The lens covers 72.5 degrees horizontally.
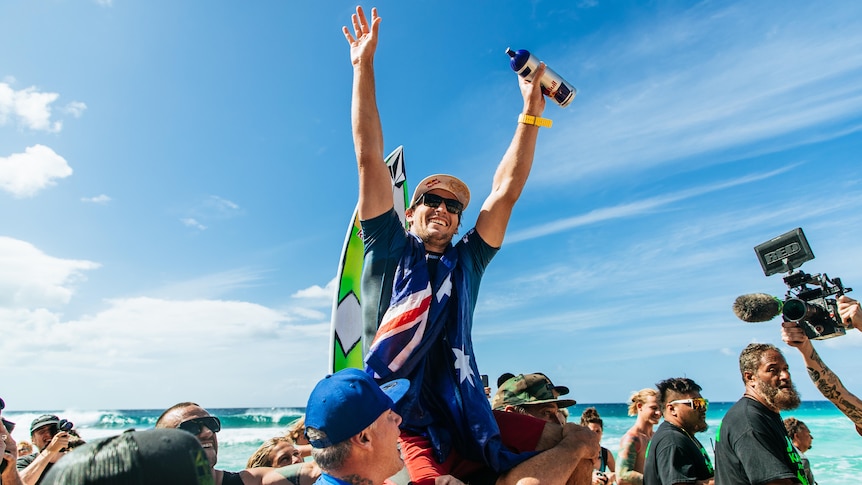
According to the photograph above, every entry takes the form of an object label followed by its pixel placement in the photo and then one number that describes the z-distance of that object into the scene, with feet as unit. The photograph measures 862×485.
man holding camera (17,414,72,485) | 16.05
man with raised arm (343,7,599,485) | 7.52
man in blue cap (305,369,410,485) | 6.66
